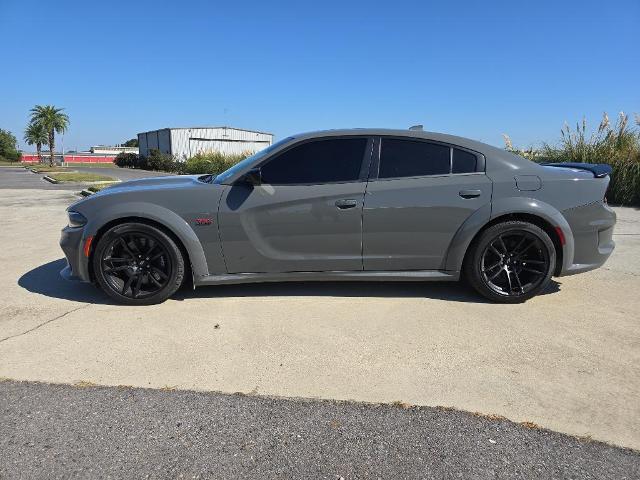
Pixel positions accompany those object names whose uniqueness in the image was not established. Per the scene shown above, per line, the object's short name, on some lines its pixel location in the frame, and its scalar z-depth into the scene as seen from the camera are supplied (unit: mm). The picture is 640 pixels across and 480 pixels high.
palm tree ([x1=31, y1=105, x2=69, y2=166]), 58906
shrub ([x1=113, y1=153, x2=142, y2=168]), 52075
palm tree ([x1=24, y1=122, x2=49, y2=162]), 70688
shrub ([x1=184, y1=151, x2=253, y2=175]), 27312
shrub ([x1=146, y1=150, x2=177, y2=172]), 44038
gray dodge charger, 4141
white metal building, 48281
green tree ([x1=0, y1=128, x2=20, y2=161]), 83750
